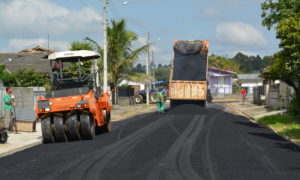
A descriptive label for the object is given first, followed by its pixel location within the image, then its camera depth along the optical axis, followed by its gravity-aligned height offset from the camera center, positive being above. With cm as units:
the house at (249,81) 9615 +193
